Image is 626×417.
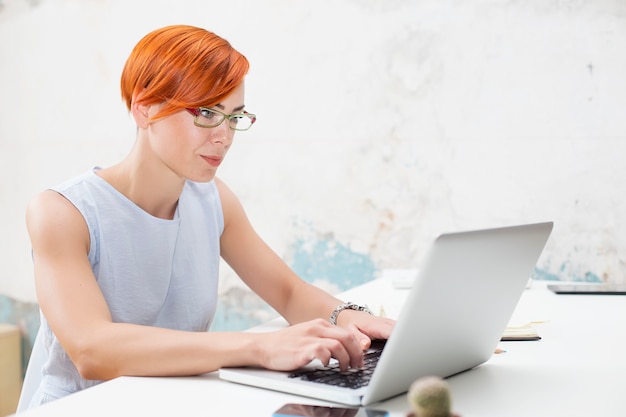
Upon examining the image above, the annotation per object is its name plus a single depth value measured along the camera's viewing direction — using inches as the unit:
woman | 39.2
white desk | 32.9
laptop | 31.1
